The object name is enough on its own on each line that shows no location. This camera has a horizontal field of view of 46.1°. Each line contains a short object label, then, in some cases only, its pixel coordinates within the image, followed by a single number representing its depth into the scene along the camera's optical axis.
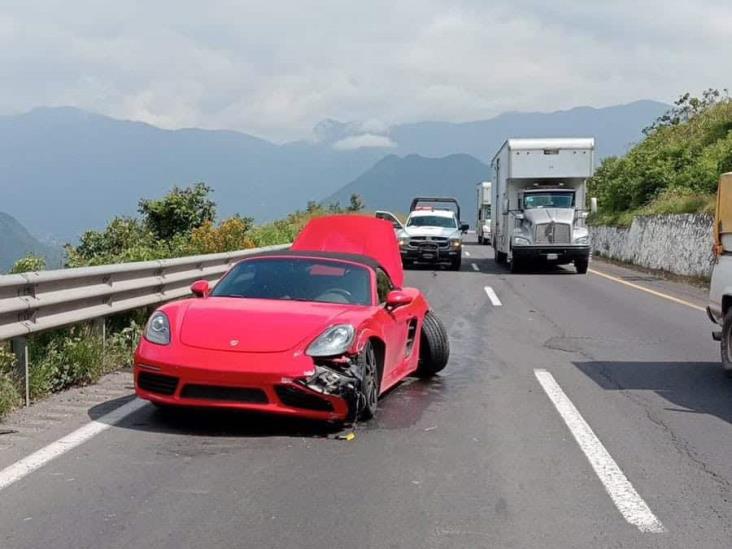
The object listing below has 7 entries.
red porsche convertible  5.80
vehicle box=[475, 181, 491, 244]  48.34
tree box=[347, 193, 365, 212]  55.79
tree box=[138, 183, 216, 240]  24.47
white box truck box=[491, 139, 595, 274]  23.98
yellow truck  8.58
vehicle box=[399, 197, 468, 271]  25.56
